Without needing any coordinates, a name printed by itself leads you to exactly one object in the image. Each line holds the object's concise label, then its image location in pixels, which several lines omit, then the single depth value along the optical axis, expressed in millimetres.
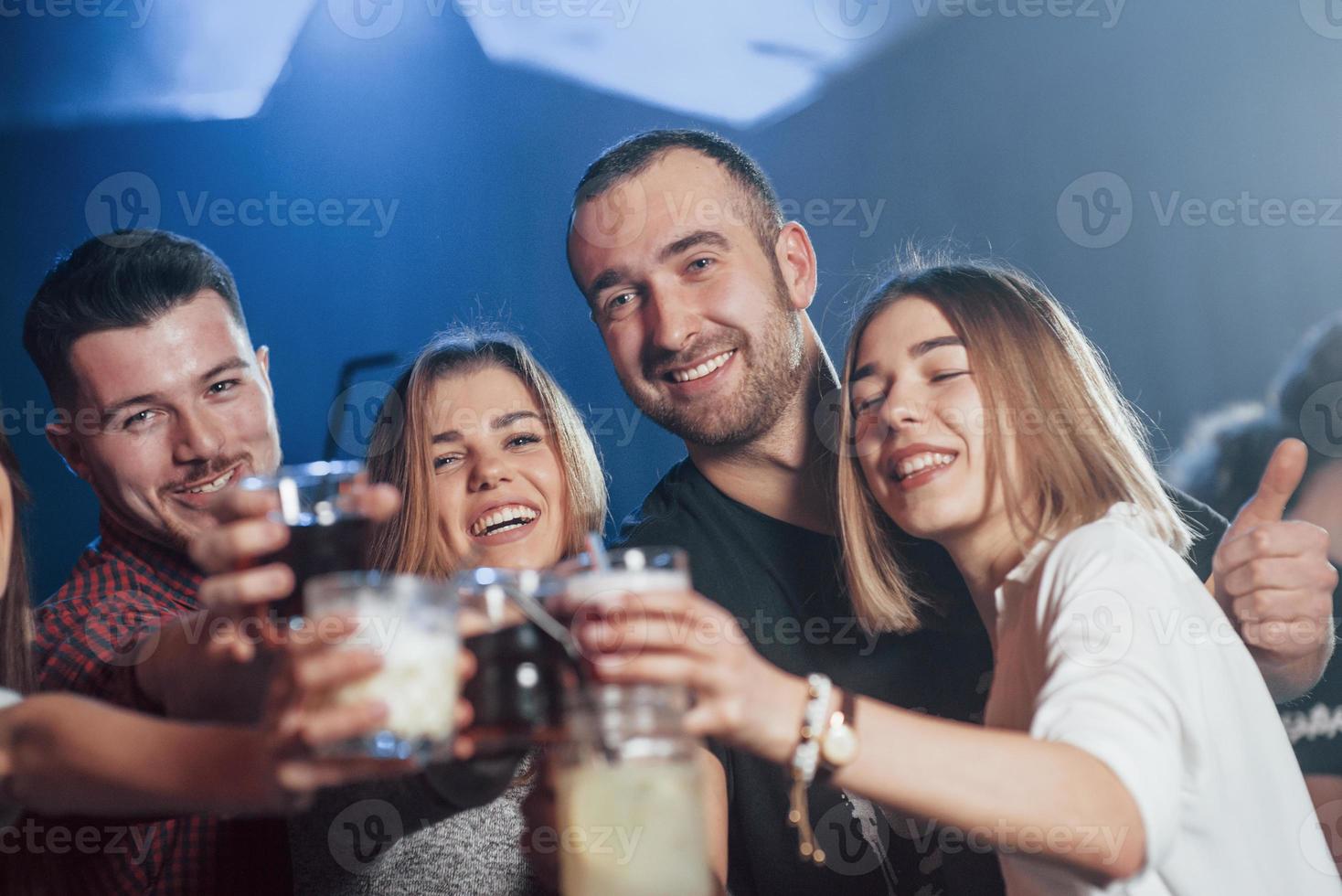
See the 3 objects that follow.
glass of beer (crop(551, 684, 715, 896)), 1185
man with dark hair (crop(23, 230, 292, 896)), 2477
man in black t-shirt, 2385
